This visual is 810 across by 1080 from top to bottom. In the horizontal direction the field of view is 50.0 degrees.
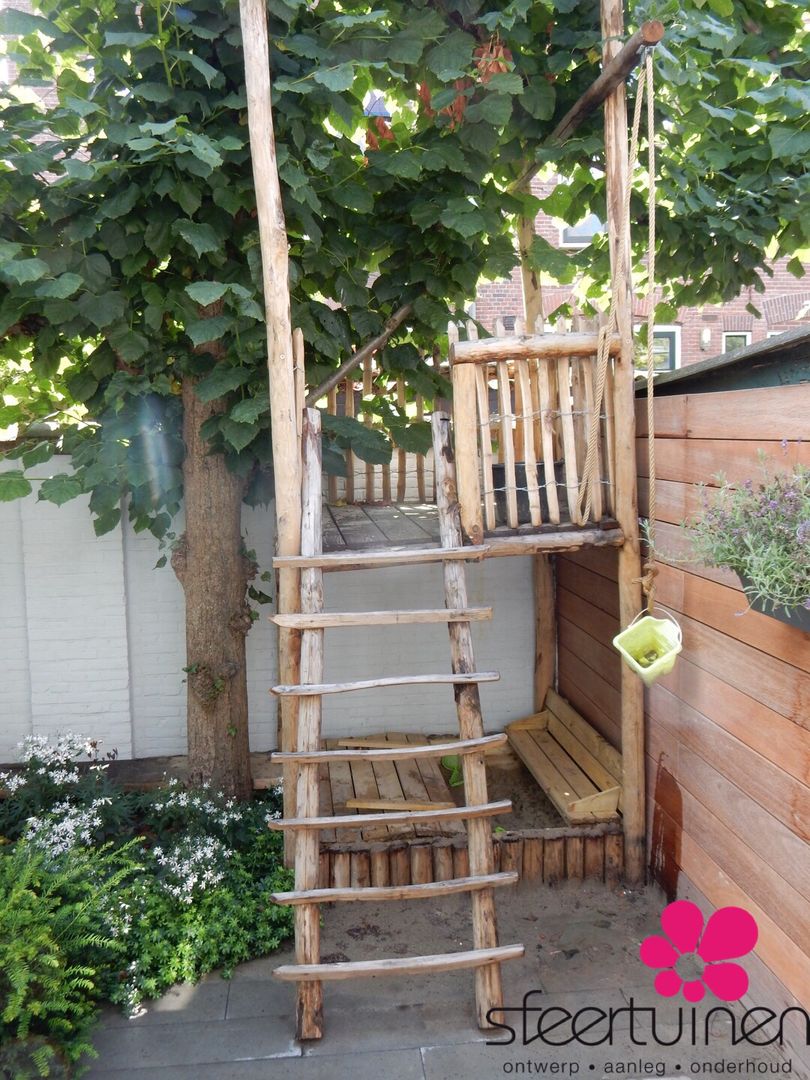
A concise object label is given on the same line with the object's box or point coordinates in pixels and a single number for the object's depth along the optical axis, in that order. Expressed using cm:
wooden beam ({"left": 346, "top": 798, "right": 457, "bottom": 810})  441
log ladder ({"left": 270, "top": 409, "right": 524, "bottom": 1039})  306
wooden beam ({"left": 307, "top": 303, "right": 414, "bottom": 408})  430
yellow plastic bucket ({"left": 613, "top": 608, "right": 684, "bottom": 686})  284
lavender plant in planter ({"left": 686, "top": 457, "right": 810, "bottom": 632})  228
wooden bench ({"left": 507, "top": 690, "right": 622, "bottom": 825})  409
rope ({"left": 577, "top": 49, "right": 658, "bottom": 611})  309
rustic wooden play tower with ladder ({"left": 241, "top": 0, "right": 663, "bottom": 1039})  314
